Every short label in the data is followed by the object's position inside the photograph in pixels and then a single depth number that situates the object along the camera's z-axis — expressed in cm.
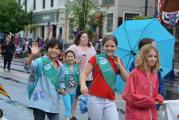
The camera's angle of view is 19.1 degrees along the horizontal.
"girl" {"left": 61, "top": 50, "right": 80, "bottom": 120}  930
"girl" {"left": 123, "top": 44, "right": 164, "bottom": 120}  558
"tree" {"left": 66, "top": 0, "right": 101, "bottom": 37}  3388
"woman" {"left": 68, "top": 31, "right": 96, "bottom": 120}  953
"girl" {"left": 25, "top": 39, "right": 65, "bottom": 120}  656
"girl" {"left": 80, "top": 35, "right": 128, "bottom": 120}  626
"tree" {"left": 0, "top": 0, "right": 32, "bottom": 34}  5238
